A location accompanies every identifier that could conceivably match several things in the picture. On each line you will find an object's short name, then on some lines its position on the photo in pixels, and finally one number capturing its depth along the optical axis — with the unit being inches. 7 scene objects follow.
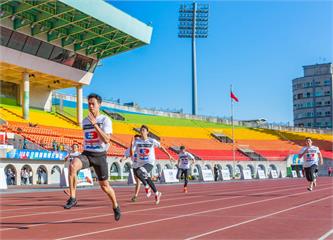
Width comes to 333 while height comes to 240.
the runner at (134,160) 584.9
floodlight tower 3863.2
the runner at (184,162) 943.0
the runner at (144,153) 576.9
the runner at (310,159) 747.4
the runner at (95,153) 347.6
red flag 2343.8
